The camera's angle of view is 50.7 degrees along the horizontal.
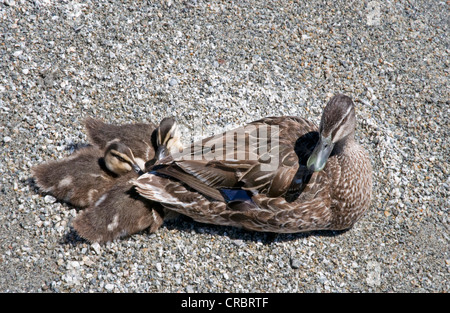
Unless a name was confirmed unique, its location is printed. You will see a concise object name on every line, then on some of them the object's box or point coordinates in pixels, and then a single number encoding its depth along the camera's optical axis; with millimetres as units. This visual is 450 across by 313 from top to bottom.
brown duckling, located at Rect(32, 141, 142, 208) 3854
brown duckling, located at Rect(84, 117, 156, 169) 4117
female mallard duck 3707
